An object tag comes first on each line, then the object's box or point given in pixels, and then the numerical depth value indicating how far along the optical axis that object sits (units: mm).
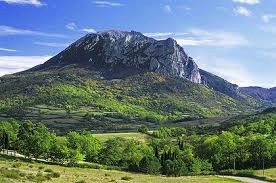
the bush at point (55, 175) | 75000
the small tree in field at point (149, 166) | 136875
